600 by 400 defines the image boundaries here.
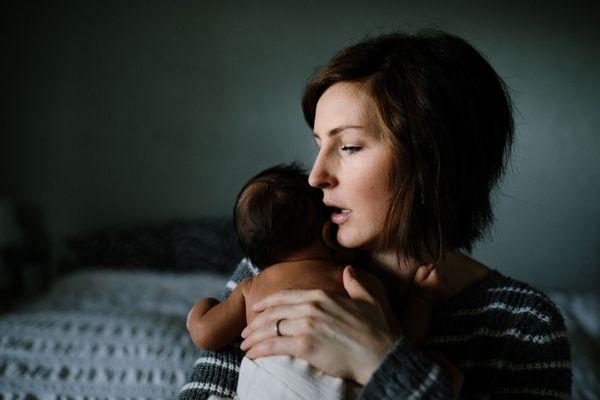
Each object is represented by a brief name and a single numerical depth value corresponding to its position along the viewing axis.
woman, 0.75
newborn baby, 0.83
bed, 1.32
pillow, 2.45
